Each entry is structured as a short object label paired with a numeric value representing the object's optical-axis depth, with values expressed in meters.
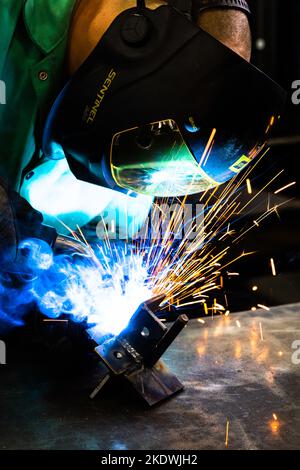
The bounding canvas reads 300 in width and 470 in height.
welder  1.36
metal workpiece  1.41
